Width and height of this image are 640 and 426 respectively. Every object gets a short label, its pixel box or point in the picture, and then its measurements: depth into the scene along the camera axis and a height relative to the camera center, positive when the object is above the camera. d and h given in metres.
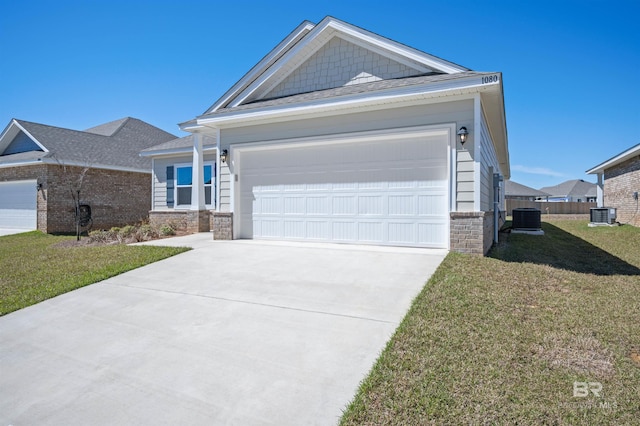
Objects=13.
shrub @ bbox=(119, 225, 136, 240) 10.33 -0.74
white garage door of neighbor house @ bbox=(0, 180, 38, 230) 14.77 +0.14
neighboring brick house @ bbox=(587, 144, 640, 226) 16.41 +1.52
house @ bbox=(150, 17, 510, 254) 6.88 +1.56
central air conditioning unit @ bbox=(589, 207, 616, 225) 17.00 -0.24
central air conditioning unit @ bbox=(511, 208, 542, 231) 14.20 -0.38
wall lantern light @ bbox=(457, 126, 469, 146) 6.71 +1.54
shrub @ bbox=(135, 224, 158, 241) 10.02 -0.78
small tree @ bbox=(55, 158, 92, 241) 14.68 +0.98
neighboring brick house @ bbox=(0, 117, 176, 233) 14.29 +1.40
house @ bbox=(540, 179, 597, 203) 52.68 +3.20
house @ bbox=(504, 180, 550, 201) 45.11 +2.51
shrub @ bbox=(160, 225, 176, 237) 11.01 -0.75
